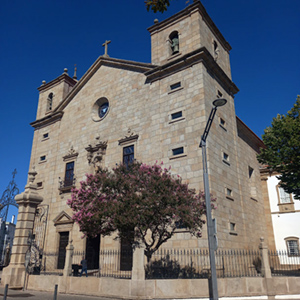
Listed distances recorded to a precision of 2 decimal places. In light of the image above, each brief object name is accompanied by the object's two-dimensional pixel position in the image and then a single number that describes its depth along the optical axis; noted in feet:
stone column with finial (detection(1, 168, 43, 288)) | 54.01
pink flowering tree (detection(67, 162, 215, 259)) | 42.47
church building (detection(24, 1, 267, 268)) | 60.35
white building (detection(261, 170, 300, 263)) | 82.15
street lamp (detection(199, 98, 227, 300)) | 34.09
